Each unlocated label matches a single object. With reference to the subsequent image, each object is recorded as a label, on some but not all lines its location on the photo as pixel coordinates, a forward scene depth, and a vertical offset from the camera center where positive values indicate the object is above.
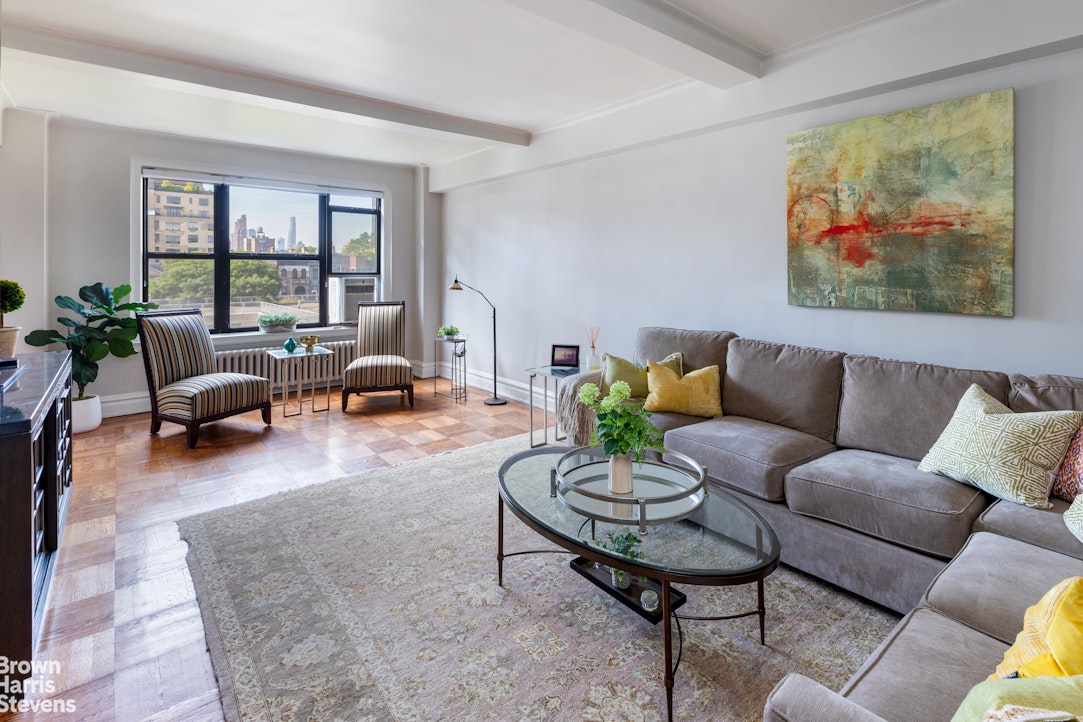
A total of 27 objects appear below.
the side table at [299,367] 5.21 -0.18
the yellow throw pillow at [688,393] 3.36 -0.24
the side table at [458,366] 5.84 -0.18
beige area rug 1.79 -1.05
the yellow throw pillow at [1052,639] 0.98 -0.51
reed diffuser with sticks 4.43 -0.03
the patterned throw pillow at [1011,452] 2.10 -0.37
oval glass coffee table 1.71 -0.64
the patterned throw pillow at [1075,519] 1.84 -0.53
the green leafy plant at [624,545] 1.84 -0.65
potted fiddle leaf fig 4.46 +0.08
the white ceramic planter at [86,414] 4.53 -0.54
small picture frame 4.80 -0.03
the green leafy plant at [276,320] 5.91 +0.31
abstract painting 2.72 +0.76
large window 5.41 +1.03
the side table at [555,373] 4.38 -0.16
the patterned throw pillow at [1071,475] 2.07 -0.44
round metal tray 2.08 -0.55
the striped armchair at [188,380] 4.29 -0.25
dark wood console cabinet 1.77 -0.56
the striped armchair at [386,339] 5.61 +0.12
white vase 2.25 -0.48
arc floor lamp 5.76 -0.50
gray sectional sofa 1.30 -0.59
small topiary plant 3.86 +0.34
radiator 5.58 -0.13
